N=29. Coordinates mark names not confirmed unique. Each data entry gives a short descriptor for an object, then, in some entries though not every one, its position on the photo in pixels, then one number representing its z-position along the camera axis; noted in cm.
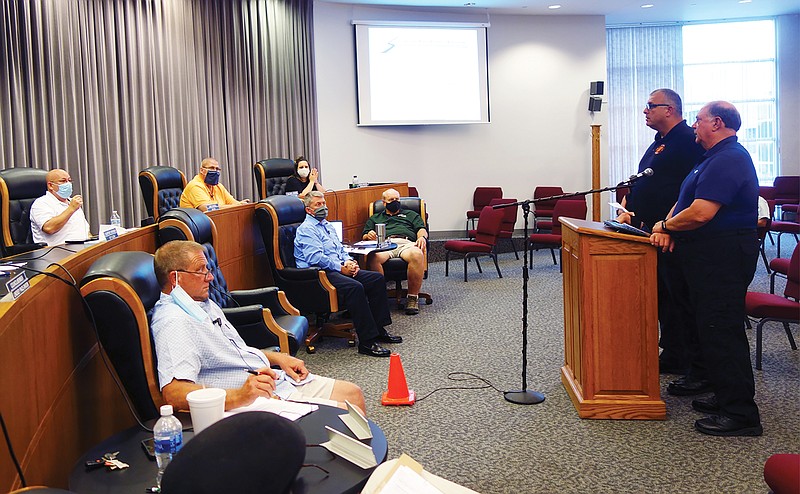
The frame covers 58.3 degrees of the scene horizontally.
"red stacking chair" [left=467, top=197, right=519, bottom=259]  926
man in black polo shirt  404
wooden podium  355
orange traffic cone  403
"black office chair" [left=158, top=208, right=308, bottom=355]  371
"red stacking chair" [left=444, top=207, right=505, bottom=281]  824
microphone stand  396
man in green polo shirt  668
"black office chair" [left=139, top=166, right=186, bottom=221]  616
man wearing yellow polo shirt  649
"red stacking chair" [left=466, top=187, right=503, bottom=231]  1119
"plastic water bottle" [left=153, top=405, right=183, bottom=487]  186
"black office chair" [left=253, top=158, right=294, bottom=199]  771
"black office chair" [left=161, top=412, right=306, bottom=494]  95
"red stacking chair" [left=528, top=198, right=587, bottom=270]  878
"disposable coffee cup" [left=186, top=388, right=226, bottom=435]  197
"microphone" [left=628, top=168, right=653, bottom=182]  366
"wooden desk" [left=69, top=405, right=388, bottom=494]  176
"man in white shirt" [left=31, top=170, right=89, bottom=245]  510
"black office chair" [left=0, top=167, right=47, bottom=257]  496
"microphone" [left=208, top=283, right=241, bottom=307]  400
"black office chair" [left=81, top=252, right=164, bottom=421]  223
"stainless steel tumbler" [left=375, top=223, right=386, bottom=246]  686
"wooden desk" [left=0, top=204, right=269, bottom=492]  169
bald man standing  336
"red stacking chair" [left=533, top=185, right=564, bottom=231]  1062
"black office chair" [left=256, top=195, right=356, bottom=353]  525
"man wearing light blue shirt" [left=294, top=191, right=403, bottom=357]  521
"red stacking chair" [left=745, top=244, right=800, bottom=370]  435
